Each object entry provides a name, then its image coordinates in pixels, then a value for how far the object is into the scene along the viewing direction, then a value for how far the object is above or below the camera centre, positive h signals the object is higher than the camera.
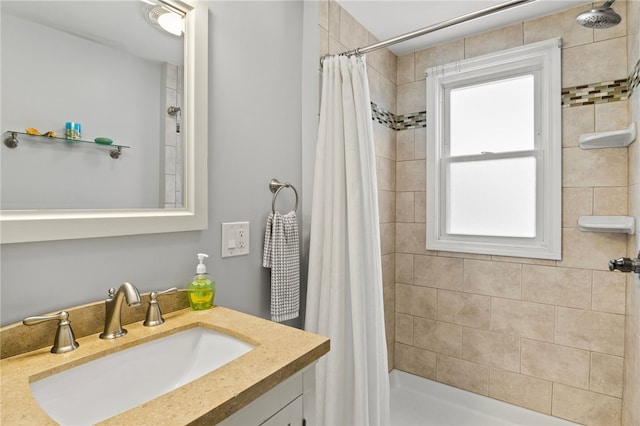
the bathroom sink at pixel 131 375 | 0.74 -0.42
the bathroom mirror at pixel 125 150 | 0.85 +0.17
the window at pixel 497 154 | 1.95 +0.36
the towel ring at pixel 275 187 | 1.49 +0.10
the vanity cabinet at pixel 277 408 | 0.69 -0.44
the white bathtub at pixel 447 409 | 2.04 -1.27
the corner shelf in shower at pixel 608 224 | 1.61 -0.06
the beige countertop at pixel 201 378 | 0.57 -0.34
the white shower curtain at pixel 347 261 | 1.45 -0.23
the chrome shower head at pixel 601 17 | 1.21 +0.69
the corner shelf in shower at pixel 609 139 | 1.58 +0.35
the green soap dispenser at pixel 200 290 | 1.13 -0.27
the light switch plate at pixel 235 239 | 1.32 -0.12
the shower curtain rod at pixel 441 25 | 1.30 +0.76
